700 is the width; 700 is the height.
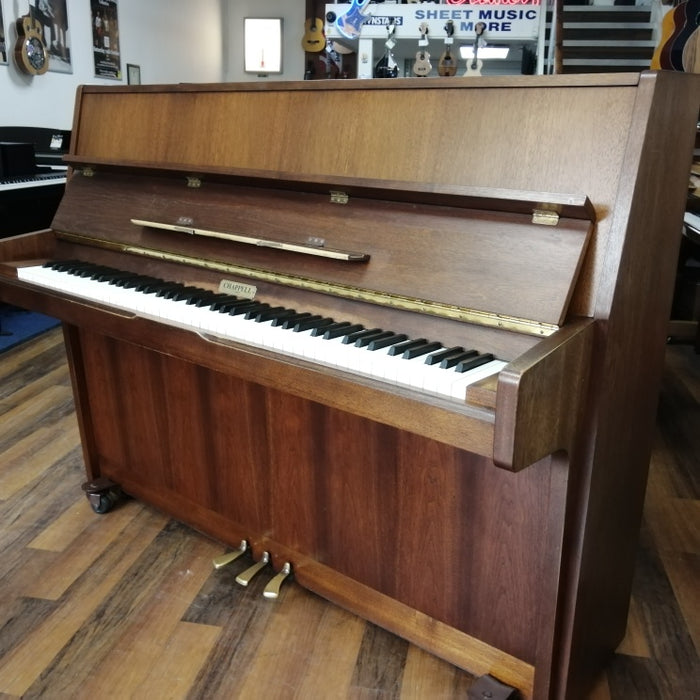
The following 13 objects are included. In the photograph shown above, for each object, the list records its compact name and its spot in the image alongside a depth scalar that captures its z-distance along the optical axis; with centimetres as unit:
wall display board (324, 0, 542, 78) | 601
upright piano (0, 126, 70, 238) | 376
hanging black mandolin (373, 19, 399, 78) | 606
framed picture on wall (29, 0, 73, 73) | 480
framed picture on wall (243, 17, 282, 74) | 866
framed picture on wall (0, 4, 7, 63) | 439
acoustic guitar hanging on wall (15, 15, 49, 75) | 455
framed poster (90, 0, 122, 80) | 565
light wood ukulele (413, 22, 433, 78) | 634
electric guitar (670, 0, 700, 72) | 450
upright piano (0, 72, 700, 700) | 111
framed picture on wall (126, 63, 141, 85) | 630
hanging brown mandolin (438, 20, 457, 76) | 595
